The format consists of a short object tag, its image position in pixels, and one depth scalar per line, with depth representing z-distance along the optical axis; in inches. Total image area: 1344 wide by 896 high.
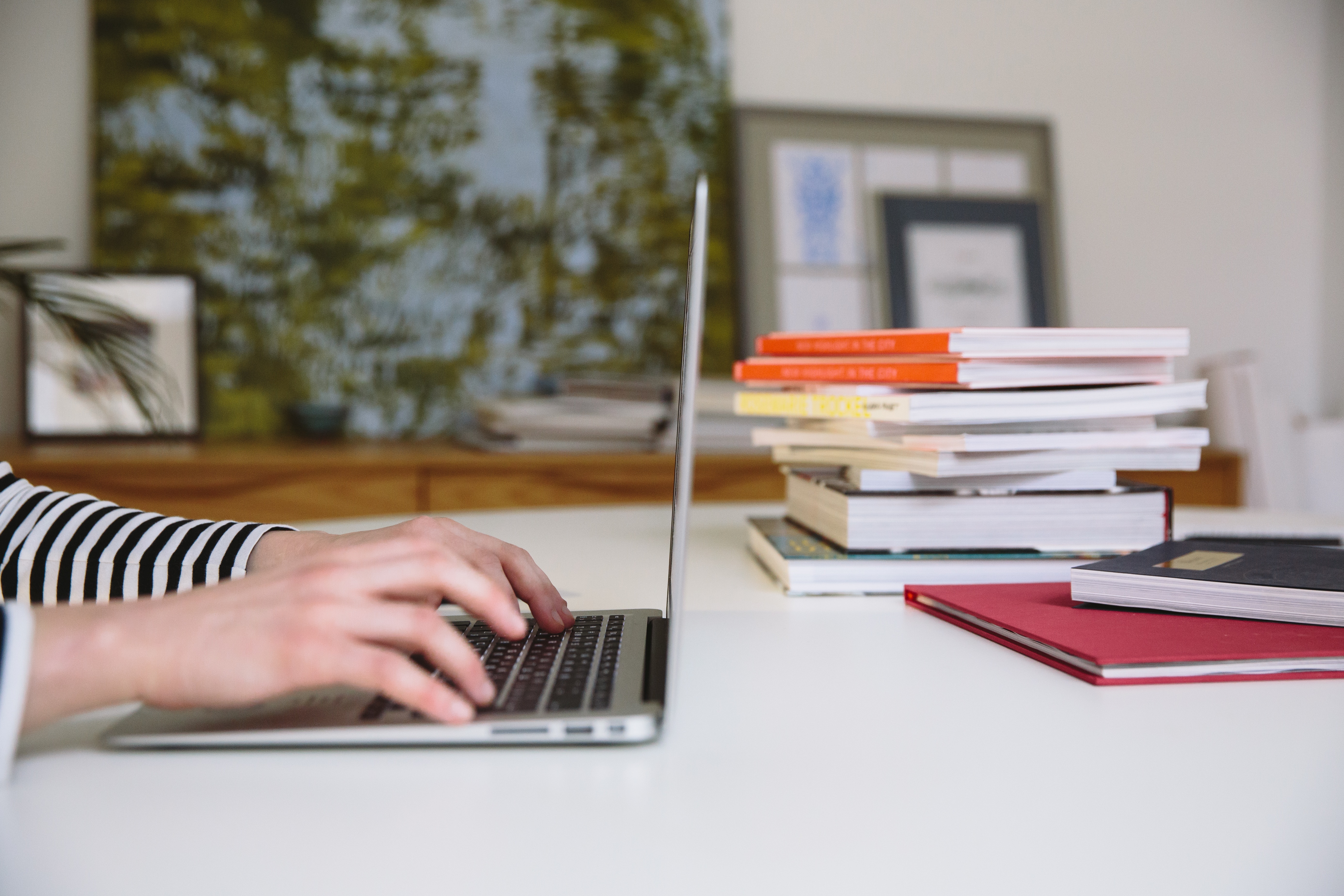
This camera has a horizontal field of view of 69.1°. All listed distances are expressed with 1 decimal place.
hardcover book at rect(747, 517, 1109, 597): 32.4
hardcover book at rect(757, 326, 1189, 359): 30.0
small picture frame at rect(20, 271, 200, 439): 82.4
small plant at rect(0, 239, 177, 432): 54.4
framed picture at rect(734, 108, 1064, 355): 98.0
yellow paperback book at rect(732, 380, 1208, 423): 30.4
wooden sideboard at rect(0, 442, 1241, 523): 70.3
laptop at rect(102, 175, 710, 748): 18.3
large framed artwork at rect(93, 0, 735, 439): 88.5
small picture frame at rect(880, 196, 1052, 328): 98.9
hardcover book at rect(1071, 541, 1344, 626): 25.4
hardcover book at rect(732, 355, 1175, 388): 30.2
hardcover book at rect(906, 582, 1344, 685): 22.7
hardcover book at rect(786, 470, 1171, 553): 32.8
